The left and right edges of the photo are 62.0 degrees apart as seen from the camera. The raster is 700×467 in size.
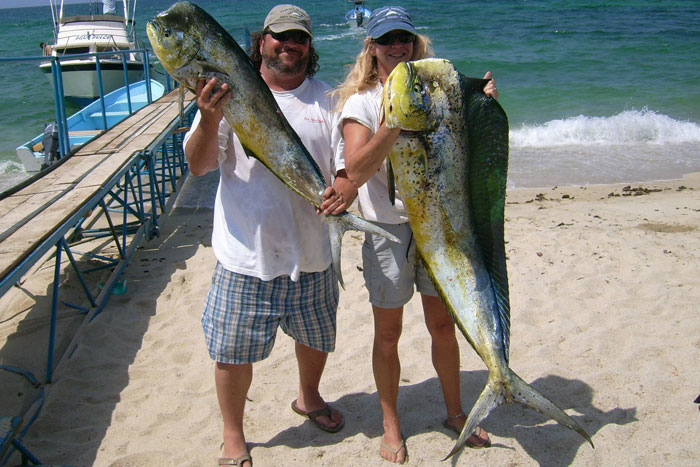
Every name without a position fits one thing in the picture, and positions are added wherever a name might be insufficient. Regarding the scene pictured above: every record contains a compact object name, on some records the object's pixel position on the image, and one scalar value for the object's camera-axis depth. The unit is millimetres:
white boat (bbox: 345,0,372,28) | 36031
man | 2254
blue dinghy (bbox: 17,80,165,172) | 8047
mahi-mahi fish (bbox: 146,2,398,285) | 1898
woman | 2158
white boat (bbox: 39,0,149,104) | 14914
